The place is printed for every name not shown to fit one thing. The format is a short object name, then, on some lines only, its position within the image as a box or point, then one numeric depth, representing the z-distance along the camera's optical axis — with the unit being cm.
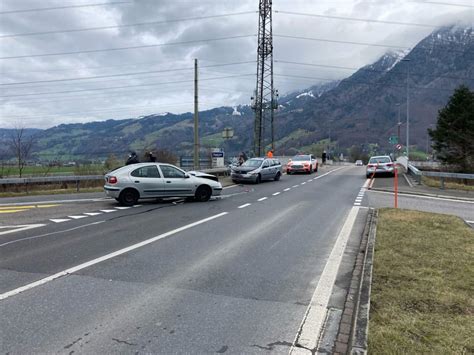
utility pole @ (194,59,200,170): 2794
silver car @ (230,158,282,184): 2648
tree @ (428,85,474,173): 4378
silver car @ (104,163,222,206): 1498
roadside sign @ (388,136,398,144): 4960
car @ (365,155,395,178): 3128
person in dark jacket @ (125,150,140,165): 1976
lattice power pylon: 4481
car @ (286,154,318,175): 3769
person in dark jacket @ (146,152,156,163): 2219
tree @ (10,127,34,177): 3096
